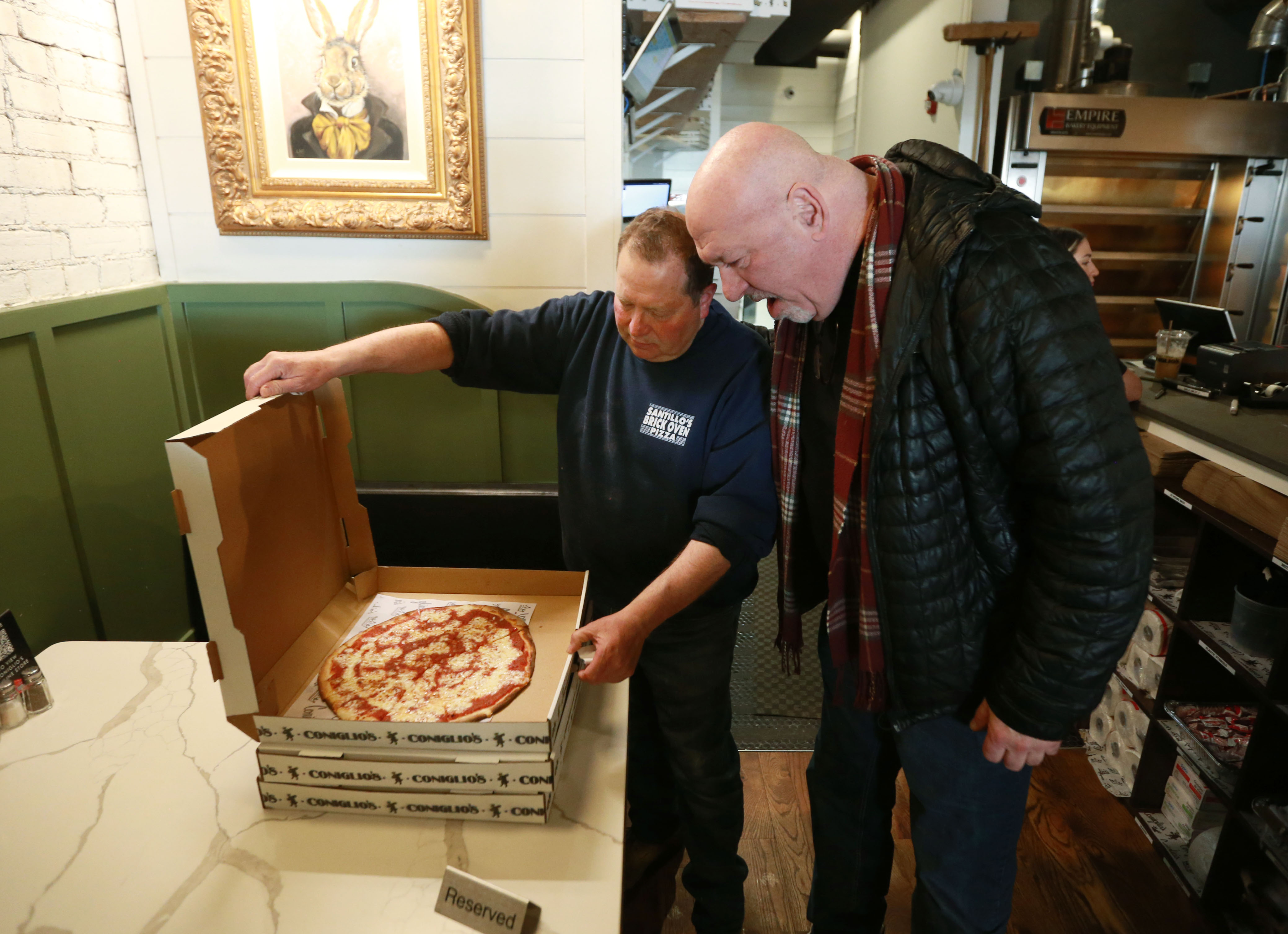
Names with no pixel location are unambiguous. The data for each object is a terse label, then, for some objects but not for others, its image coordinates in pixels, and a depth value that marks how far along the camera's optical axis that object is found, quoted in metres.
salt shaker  1.14
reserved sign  0.81
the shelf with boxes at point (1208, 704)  1.75
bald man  0.97
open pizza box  0.91
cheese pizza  1.01
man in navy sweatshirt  1.36
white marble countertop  0.83
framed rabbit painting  2.06
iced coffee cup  2.75
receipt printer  2.36
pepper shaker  1.17
